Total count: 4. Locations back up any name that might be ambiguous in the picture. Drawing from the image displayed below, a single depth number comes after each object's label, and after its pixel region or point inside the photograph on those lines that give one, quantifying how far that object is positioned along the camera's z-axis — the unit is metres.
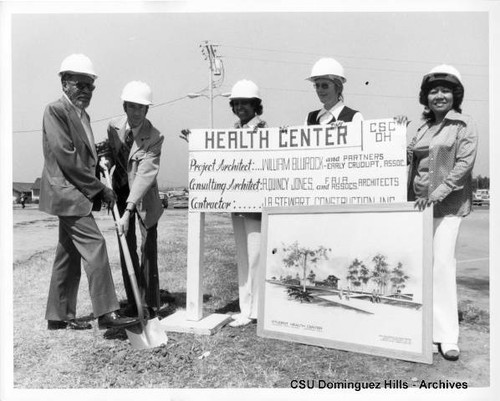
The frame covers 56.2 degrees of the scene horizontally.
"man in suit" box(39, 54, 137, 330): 3.79
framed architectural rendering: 3.44
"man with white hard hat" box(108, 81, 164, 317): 4.06
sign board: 3.64
